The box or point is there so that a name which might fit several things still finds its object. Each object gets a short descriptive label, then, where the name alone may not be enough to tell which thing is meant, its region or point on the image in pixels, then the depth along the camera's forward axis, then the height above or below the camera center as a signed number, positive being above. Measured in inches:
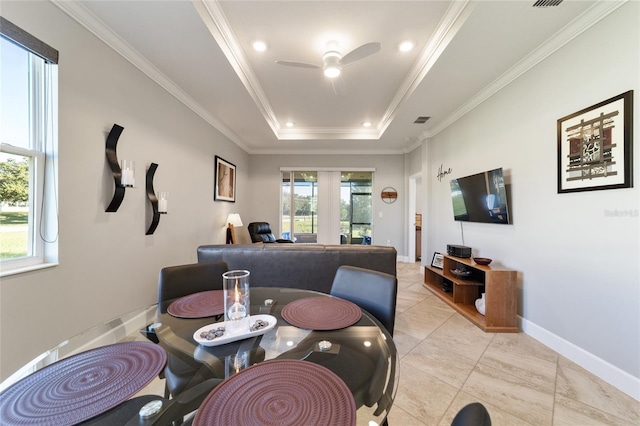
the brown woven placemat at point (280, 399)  23.0 -19.6
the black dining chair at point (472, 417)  17.7 -15.4
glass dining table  27.0 -21.4
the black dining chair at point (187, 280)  59.8 -17.9
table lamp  182.9 -11.4
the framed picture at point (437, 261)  152.8 -31.3
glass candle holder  40.8 -15.6
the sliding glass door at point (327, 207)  249.1 +5.4
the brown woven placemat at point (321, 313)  44.1 -20.1
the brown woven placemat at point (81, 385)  23.8 -19.6
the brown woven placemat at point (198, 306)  48.1 -19.8
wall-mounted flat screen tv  107.8 +7.2
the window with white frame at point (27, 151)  60.7 +16.4
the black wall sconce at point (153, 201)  104.9 +4.9
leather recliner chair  195.6 -18.0
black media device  122.8 -19.9
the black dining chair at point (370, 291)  53.7 -19.0
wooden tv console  98.0 -38.0
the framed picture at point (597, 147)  66.1 +19.9
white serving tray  37.8 -20.0
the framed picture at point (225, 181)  172.9 +24.0
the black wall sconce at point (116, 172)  85.4 +14.7
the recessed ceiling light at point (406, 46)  97.2 +68.1
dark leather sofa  105.3 -21.4
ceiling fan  85.2 +57.5
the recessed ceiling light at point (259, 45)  97.2 +68.3
